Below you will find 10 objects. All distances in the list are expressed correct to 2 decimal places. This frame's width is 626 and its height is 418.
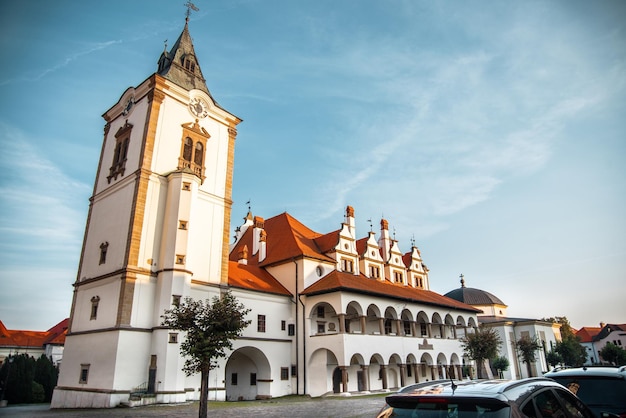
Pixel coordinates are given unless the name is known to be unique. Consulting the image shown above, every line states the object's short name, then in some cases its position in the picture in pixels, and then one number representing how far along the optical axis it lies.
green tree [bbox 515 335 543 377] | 48.12
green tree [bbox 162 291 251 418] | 14.52
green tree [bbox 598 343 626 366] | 56.96
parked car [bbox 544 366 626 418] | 6.30
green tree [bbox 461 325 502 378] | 34.09
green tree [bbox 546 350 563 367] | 53.29
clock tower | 22.27
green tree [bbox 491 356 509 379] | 46.69
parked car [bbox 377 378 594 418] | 3.40
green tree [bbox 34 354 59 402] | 42.06
